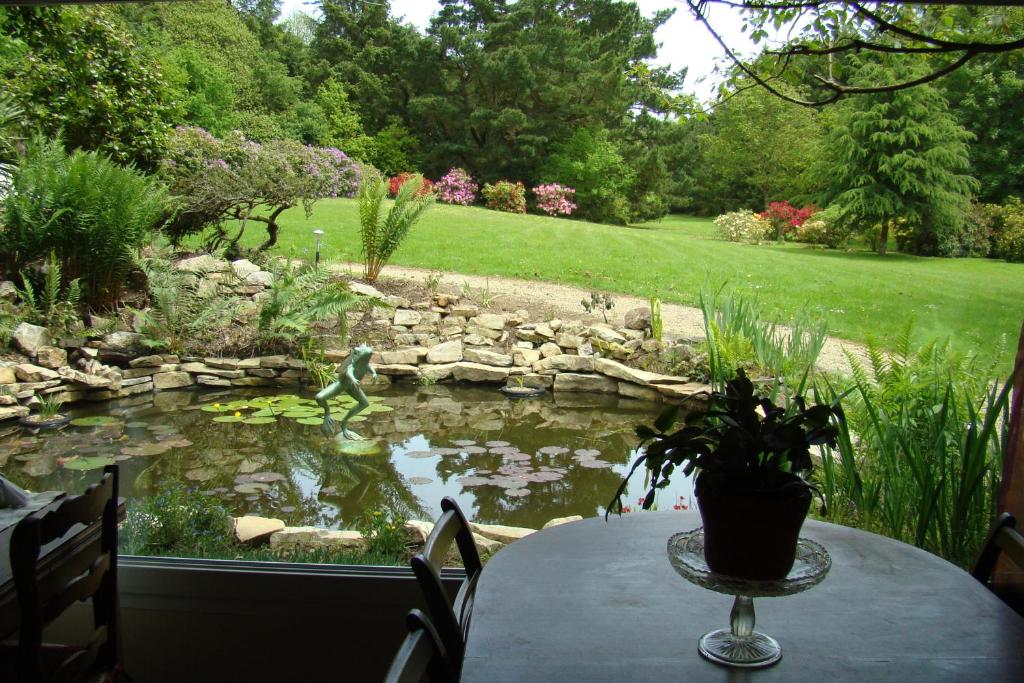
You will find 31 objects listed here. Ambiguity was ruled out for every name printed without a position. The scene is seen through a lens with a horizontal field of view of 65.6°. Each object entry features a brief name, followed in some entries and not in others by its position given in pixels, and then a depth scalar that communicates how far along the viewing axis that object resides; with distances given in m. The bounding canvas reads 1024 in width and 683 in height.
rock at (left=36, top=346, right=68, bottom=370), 4.22
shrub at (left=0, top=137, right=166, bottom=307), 4.26
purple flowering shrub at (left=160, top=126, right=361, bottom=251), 3.29
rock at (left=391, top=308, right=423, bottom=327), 4.79
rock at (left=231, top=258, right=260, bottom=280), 4.81
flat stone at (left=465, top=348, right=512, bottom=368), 4.76
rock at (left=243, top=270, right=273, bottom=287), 4.80
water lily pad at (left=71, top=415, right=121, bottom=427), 3.94
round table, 1.00
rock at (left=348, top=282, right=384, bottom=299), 4.70
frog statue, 3.53
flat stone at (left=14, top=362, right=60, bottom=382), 4.09
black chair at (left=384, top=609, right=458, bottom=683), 0.89
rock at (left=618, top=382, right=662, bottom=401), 4.40
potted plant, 0.97
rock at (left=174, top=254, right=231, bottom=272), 4.82
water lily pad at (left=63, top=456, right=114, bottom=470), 3.42
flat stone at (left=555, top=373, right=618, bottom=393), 4.61
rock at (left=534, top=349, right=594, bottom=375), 4.67
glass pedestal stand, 1.01
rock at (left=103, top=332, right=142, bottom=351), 4.54
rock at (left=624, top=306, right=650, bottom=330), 3.83
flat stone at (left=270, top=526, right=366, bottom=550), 2.56
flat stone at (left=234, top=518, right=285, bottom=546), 2.62
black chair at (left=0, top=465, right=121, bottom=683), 1.26
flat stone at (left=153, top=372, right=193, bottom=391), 4.47
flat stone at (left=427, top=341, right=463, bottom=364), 4.82
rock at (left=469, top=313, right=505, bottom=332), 4.56
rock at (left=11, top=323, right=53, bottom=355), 4.21
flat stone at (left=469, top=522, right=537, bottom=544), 2.73
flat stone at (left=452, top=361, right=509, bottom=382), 4.72
